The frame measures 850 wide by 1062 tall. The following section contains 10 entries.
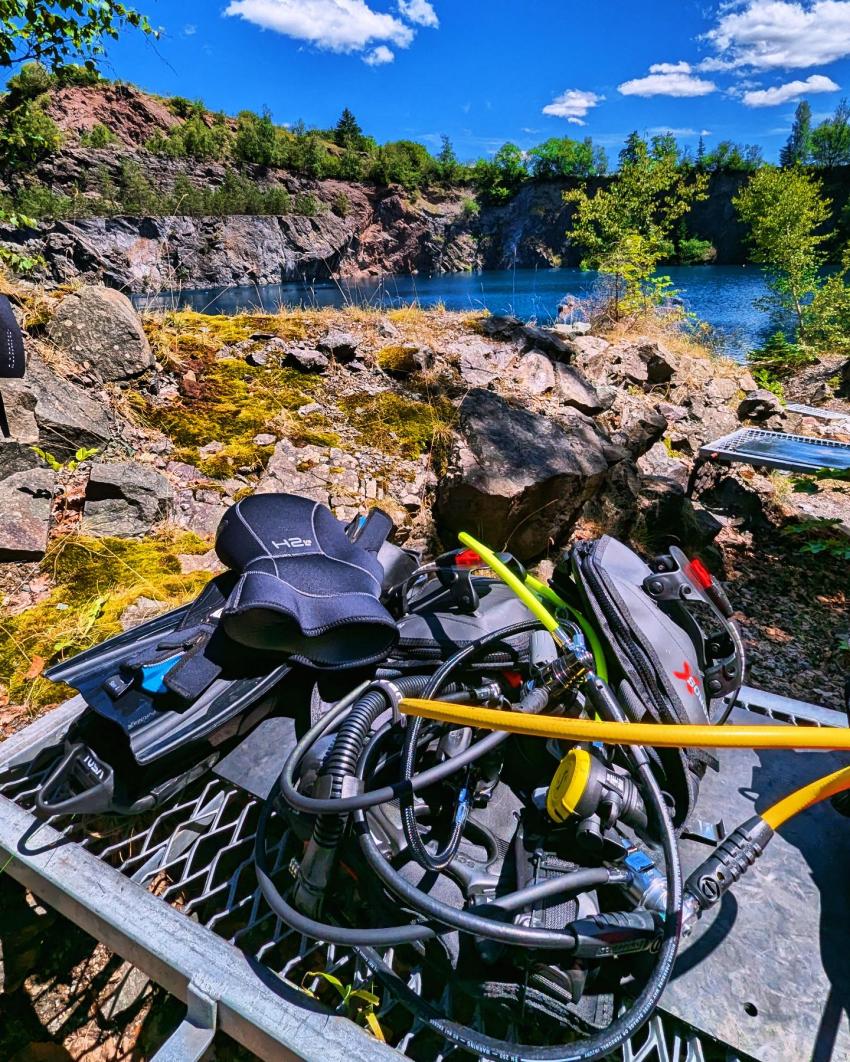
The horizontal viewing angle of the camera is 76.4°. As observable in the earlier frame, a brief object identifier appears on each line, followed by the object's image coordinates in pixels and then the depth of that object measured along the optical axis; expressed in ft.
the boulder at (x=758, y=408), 23.77
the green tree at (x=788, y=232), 47.26
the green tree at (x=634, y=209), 34.71
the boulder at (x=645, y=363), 20.62
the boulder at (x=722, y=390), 22.85
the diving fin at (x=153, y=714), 4.06
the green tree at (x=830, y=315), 41.19
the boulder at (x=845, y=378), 32.07
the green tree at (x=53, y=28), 10.61
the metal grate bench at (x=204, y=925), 3.04
